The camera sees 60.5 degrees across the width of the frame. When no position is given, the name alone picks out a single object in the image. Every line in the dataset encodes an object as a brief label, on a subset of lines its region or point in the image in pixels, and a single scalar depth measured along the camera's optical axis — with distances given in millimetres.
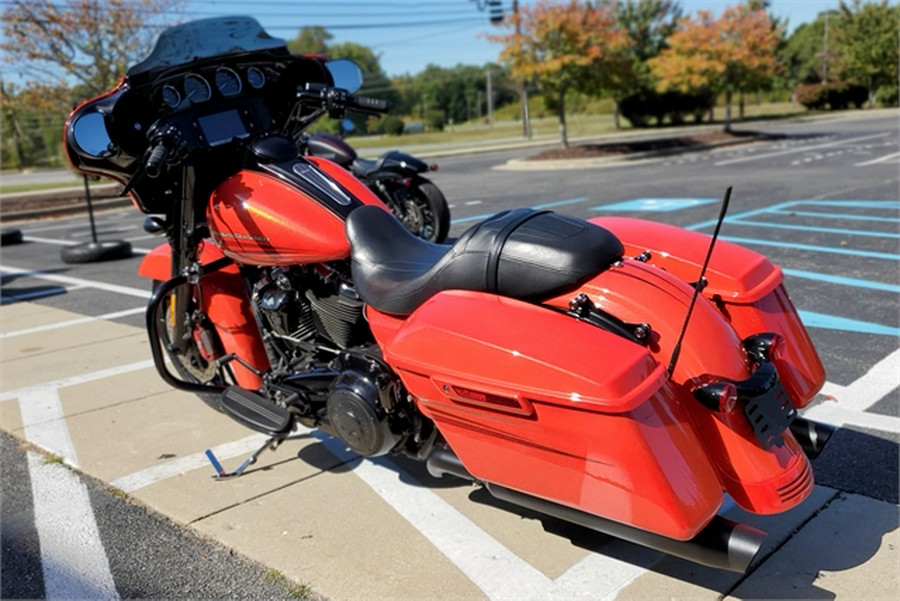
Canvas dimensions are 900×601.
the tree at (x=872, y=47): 40656
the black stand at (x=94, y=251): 10359
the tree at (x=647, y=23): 41125
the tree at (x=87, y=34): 15352
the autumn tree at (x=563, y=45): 20656
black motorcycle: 7941
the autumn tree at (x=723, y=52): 24375
